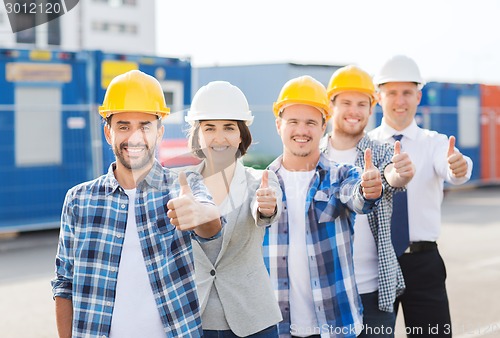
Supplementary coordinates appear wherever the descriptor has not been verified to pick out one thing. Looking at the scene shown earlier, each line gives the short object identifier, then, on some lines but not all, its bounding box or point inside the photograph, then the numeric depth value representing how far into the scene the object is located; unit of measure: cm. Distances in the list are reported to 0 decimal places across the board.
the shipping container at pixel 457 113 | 1767
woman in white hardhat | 285
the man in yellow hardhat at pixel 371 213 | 369
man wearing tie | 416
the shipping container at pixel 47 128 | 1110
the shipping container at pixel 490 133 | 1906
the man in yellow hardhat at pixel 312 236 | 329
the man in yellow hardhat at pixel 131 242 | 257
